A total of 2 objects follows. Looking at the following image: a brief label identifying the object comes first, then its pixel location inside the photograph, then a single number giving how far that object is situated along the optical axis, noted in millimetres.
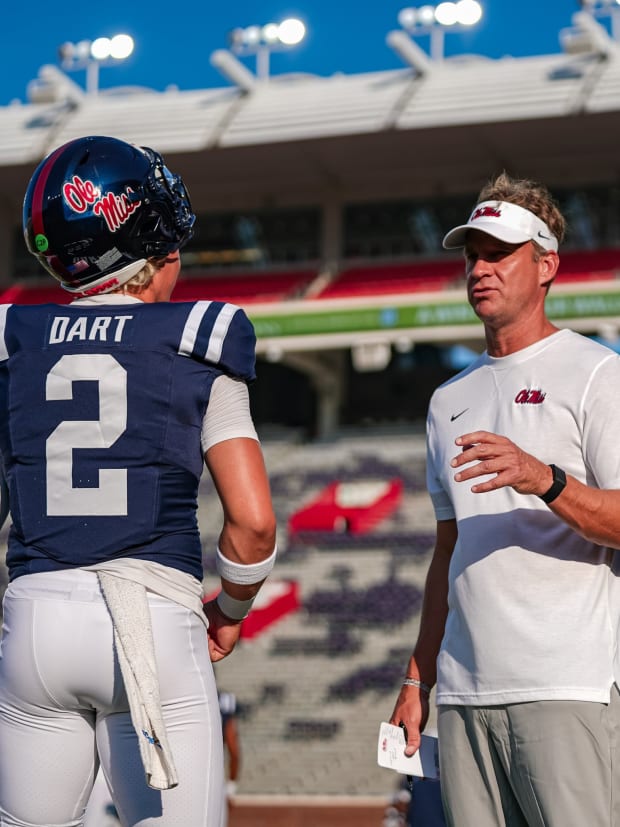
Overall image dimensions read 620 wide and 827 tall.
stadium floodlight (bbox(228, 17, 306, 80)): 26766
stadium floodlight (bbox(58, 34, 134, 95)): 27875
